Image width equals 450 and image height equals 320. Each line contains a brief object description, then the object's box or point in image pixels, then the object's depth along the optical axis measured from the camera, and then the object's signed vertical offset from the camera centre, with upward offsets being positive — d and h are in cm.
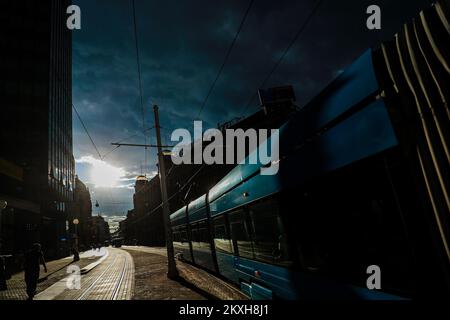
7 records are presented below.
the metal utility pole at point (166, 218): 1144 +67
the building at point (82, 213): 7781 +974
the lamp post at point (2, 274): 1122 -71
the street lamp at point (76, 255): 2733 -83
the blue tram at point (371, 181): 221 +27
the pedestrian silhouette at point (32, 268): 862 -47
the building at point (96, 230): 9631 +538
